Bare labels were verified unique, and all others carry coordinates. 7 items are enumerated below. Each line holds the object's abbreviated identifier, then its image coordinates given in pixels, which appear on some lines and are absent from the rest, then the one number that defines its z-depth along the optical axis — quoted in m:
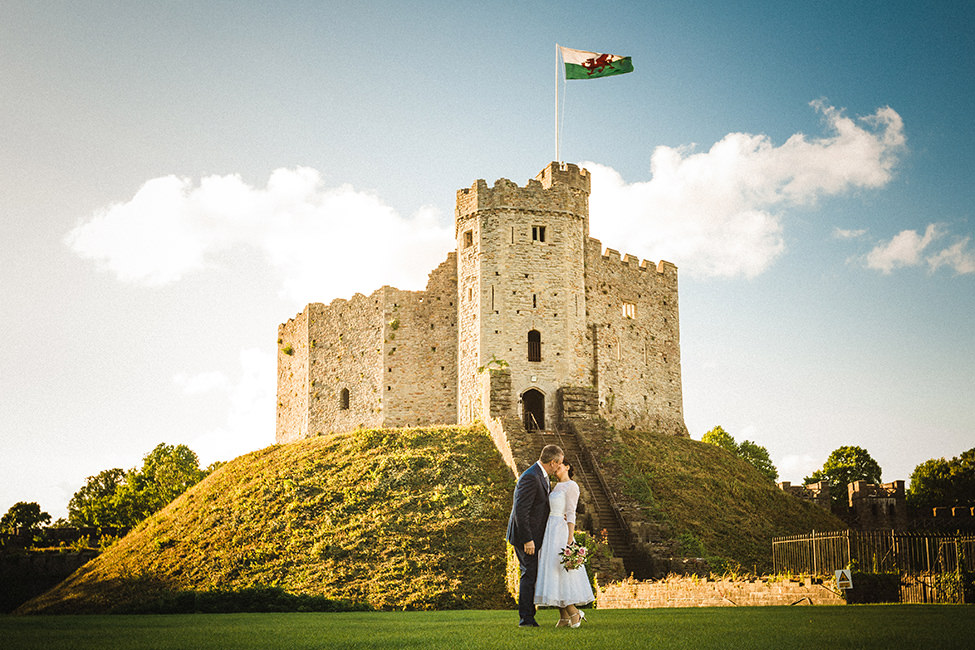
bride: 10.52
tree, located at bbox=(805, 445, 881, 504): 62.62
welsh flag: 36.47
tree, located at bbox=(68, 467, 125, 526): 65.12
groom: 10.71
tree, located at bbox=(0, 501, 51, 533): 69.47
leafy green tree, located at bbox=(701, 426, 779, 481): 61.16
